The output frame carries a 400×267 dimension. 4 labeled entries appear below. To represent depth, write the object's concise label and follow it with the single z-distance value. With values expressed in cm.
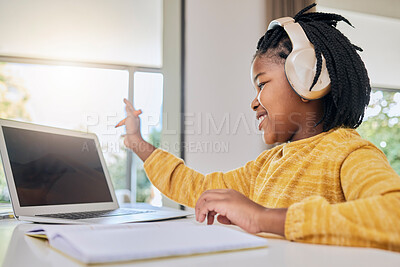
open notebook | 39
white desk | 40
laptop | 88
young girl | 51
